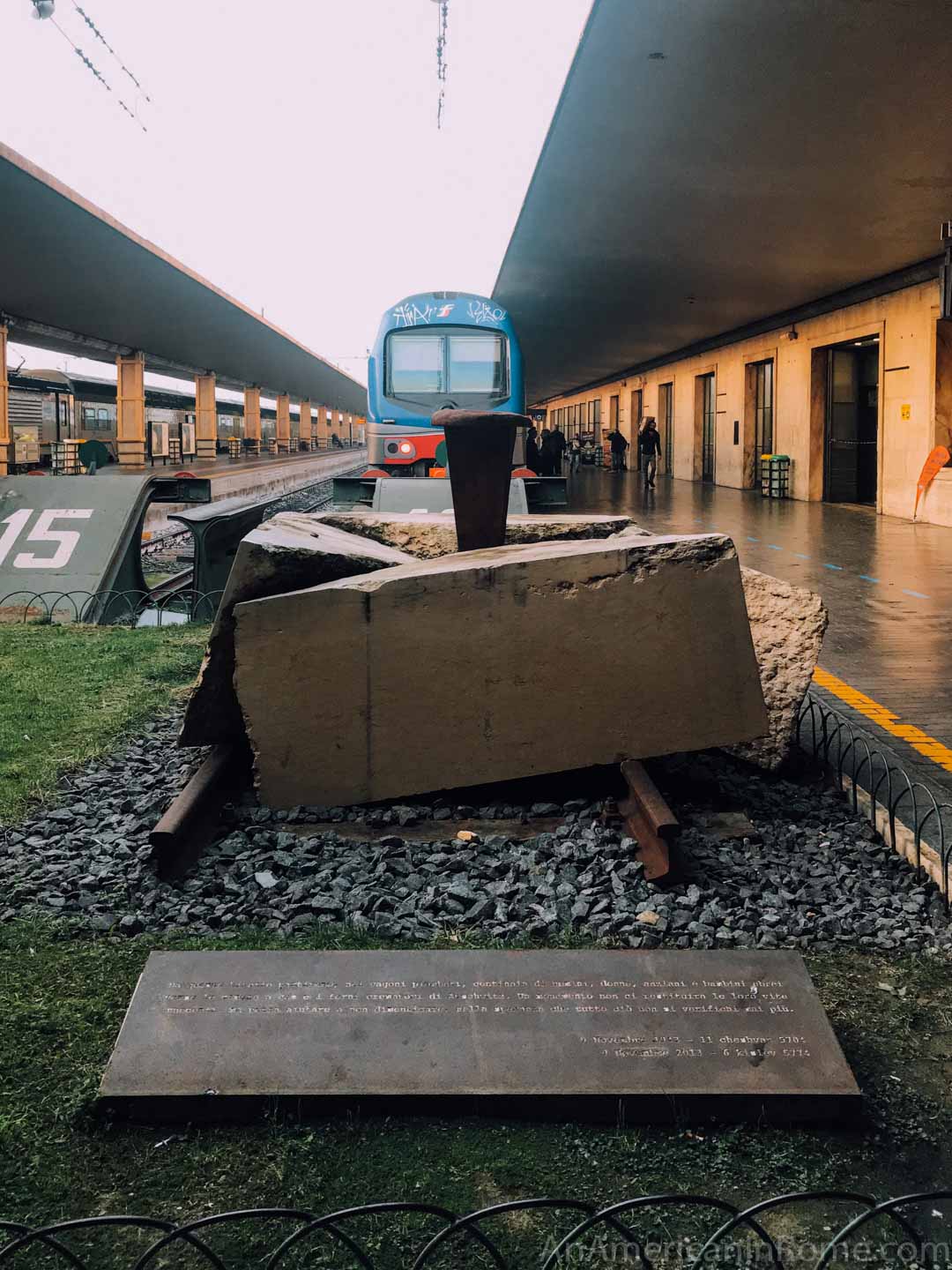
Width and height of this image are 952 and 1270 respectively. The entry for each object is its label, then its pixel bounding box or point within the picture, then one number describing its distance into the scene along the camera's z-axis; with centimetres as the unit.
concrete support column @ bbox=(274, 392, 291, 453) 7562
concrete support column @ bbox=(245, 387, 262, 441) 6438
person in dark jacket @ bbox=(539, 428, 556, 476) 3084
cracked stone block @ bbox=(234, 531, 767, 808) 463
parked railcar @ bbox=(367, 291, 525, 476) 1859
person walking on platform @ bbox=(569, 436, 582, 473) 4544
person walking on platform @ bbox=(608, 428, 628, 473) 4206
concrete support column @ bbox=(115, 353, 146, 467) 3847
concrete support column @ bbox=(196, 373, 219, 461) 5262
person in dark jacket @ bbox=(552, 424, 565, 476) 3168
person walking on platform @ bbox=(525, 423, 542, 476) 2669
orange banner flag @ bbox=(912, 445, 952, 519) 2016
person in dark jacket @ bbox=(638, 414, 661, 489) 3203
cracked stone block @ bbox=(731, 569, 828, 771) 533
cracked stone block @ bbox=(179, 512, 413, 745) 484
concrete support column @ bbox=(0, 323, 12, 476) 2688
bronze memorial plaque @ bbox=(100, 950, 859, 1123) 272
